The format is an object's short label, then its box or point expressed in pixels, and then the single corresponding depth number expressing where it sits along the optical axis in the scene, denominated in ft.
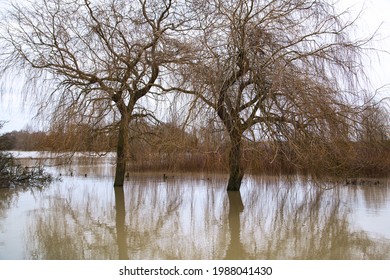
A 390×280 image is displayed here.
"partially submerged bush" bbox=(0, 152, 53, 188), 31.96
